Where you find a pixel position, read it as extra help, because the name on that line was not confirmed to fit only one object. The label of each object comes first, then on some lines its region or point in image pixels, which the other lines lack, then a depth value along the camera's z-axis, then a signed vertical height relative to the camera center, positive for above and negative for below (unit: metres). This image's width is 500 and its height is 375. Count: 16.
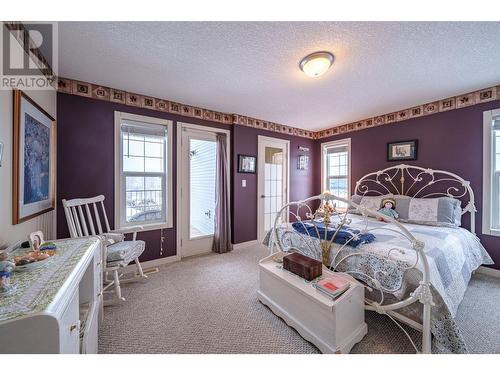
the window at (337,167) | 4.17 +0.42
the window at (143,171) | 2.71 +0.20
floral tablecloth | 0.69 -0.42
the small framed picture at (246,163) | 3.65 +0.42
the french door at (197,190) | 3.19 -0.07
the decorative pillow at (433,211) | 2.53 -0.33
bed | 1.26 -0.61
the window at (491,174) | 2.55 +0.16
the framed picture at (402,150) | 3.21 +0.60
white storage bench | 1.35 -0.94
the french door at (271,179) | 3.96 +0.14
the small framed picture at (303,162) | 4.50 +0.56
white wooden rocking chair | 2.00 -0.56
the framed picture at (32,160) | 1.40 +0.22
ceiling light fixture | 1.79 +1.15
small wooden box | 1.62 -0.67
